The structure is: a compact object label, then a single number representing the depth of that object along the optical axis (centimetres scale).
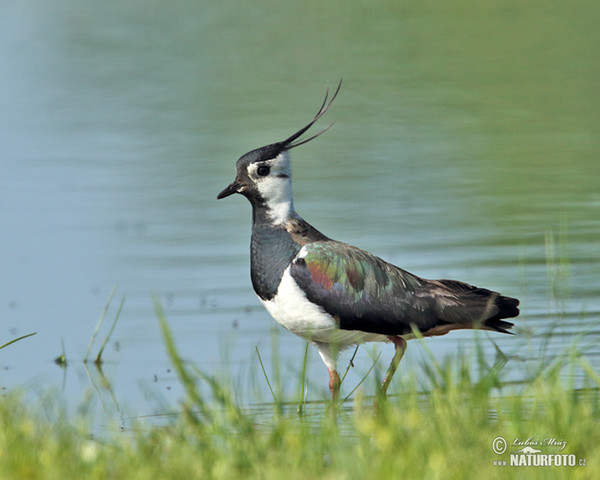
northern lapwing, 1262
